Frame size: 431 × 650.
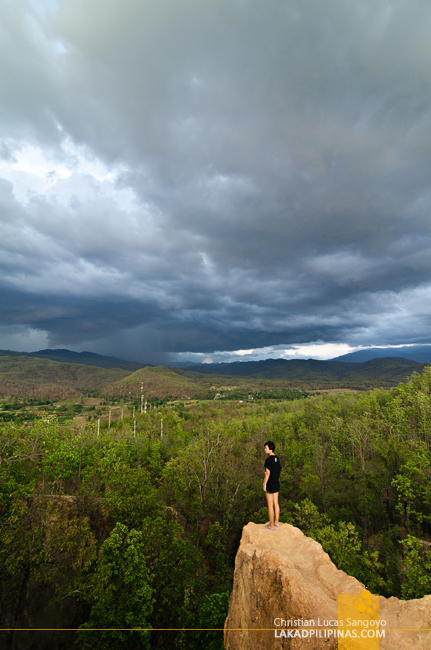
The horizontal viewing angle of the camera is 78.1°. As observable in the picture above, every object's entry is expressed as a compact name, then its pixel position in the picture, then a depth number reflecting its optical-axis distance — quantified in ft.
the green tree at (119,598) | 56.75
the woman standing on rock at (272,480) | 37.52
